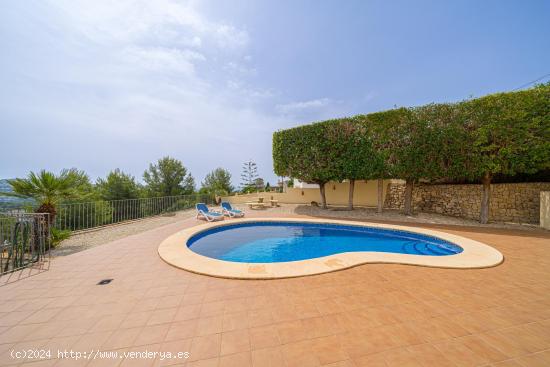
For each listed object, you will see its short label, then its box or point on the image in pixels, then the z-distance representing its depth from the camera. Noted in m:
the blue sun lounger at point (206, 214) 11.27
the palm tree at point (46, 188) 6.89
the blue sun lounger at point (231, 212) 12.74
